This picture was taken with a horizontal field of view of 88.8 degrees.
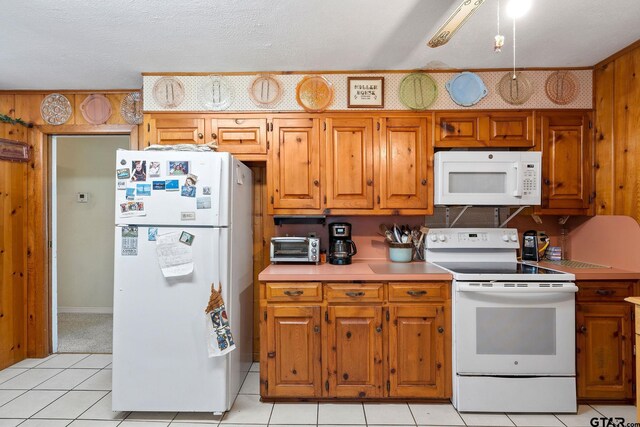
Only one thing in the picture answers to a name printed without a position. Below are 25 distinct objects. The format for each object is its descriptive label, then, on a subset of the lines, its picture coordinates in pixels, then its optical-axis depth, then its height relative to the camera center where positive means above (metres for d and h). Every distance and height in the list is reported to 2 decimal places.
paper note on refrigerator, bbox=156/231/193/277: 1.91 -0.25
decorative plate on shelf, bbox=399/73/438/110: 2.48 +0.93
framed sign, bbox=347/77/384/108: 2.49 +0.92
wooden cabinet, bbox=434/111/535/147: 2.45 +0.64
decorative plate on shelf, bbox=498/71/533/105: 2.45 +0.93
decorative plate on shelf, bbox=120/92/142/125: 2.81 +0.90
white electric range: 2.01 -0.80
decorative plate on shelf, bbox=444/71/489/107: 2.46 +0.94
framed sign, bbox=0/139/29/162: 2.60 +0.51
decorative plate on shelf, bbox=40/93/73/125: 2.82 +0.90
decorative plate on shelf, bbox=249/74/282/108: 2.50 +0.90
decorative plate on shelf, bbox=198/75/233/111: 2.50 +0.91
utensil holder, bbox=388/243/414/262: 2.58 -0.31
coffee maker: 2.48 -0.24
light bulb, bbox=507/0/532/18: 1.40 +0.90
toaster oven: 2.45 -0.28
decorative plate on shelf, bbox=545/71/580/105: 2.44 +0.93
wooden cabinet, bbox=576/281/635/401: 2.11 -0.82
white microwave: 2.33 +0.26
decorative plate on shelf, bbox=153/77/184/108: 2.50 +0.92
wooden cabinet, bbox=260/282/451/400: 2.12 -0.82
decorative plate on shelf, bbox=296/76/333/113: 2.49 +0.91
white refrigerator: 1.92 -0.40
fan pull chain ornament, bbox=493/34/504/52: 1.36 +0.72
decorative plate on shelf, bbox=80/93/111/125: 2.82 +0.90
